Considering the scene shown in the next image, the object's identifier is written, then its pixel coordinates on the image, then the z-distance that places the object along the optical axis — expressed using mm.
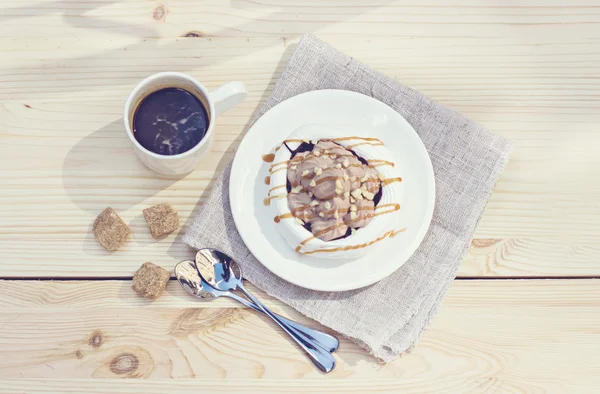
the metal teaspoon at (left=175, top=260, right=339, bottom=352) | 1221
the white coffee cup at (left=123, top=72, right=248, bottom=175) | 1125
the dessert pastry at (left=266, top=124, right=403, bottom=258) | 1130
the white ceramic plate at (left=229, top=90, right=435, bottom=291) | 1173
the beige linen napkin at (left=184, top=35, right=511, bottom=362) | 1211
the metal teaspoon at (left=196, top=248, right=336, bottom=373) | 1222
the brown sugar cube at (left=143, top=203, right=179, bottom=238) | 1223
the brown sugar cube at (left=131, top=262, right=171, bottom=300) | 1214
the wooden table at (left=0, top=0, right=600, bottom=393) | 1239
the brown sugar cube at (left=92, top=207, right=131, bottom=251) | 1221
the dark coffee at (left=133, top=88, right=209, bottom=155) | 1177
